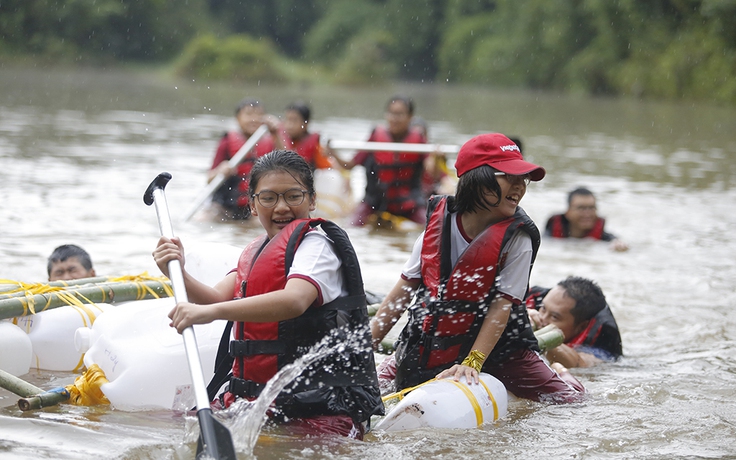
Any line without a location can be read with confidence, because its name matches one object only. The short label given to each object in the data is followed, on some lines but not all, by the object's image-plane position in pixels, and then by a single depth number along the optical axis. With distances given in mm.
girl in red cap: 6664
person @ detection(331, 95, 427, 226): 16969
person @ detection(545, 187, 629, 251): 15086
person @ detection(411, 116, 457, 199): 17078
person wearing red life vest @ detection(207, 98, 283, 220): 16766
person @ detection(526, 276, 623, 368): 9070
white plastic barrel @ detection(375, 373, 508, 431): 6562
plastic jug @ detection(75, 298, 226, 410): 6746
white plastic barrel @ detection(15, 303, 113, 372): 7742
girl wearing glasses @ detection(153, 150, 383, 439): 5922
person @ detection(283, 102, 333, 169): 16734
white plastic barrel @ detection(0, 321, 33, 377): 7309
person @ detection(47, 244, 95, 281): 9453
